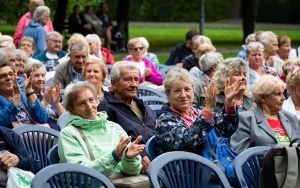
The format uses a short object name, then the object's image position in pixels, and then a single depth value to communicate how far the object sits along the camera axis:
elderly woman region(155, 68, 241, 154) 7.84
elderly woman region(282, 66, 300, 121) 9.91
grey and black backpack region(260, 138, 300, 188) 6.18
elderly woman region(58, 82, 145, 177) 7.39
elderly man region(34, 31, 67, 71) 14.18
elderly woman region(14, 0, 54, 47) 17.15
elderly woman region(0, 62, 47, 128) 8.52
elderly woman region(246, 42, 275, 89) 13.77
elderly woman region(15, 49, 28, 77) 11.37
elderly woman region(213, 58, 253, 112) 9.63
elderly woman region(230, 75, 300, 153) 8.57
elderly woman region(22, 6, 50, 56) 16.14
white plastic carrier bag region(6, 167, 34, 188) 7.20
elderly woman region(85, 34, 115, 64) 14.75
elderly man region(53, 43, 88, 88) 12.25
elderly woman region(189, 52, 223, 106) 11.69
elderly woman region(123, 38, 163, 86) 14.70
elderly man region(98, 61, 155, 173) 8.89
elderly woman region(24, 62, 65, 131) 10.08
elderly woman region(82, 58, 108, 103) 10.57
